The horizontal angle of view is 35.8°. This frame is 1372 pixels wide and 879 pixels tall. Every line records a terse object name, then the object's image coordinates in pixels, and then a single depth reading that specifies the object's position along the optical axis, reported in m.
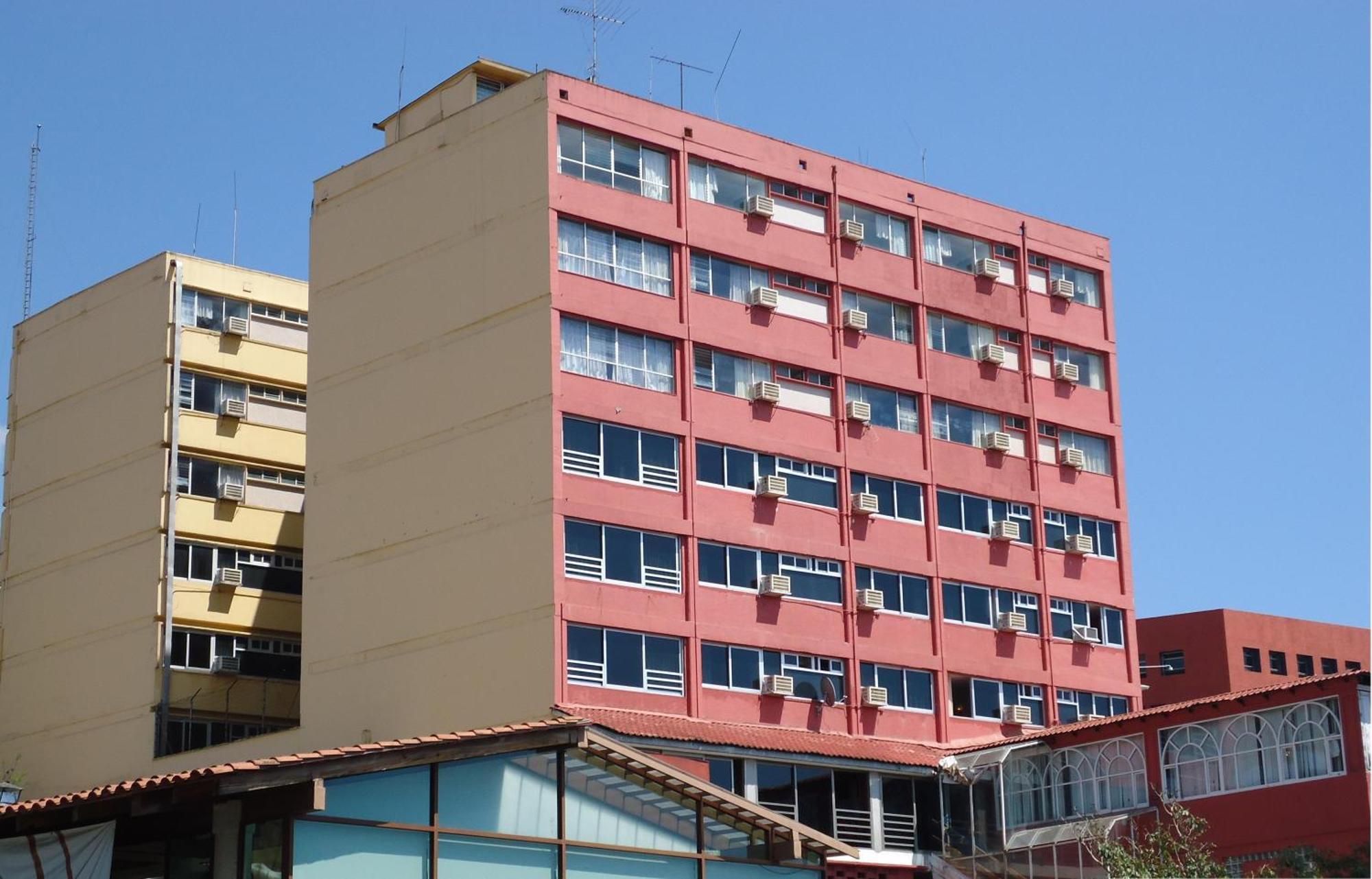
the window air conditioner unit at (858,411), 58.06
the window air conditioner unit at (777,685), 53.69
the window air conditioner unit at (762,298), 56.78
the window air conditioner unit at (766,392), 55.91
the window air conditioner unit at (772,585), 54.38
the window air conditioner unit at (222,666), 62.50
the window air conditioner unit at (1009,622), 59.88
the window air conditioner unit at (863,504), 57.38
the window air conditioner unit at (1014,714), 59.03
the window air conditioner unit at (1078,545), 62.56
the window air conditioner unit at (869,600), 56.56
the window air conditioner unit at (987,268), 62.81
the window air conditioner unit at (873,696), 55.62
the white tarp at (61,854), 29.67
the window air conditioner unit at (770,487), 55.25
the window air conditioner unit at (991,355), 62.19
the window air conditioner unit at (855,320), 58.84
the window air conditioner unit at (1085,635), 61.72
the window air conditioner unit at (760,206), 57.38
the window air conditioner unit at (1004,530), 60.72
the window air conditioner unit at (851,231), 59.44
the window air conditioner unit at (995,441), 61.53
